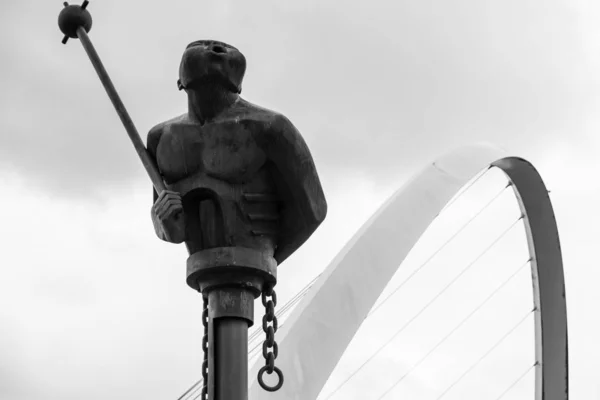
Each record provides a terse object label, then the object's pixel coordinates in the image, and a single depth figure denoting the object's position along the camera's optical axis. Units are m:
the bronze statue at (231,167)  2.86
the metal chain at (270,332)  2.74
